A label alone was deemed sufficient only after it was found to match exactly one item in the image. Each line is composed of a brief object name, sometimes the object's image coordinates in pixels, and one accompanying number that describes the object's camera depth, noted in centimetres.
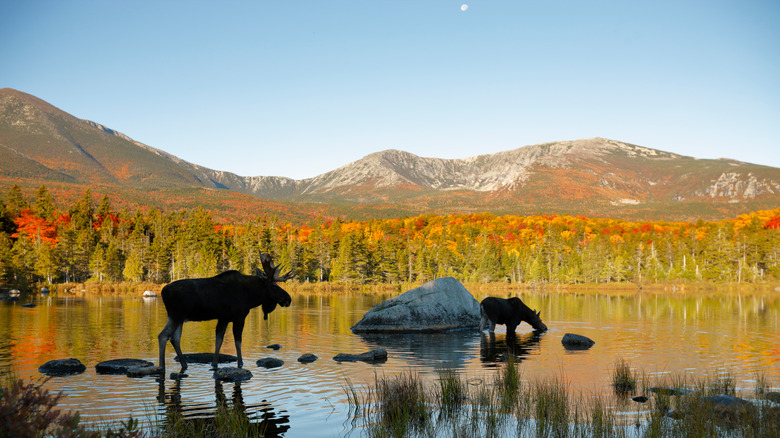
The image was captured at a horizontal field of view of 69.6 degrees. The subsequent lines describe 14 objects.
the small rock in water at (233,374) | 1591
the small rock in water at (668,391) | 1317
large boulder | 3147
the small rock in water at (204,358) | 1912
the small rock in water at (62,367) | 1658
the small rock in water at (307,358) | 1962
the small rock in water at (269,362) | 1847
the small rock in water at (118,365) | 1686
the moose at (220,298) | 1652
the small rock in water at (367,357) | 2008
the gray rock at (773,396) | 1248
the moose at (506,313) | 2983
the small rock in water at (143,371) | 1616
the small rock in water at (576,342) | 2406
